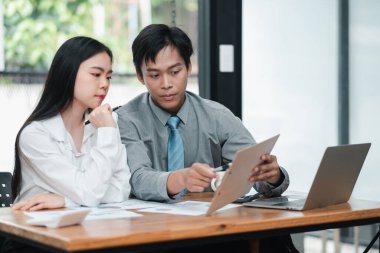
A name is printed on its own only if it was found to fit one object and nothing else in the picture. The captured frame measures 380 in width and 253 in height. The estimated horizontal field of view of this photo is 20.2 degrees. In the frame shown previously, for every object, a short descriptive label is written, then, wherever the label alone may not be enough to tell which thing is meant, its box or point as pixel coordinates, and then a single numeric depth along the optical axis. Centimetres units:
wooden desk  238
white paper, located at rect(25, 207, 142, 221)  281
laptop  303
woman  316
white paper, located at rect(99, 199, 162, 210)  313
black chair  362
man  348
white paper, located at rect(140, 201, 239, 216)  295
